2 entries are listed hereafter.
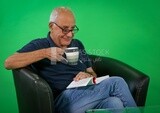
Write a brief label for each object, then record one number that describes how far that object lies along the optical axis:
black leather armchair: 1.78
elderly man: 1.92
